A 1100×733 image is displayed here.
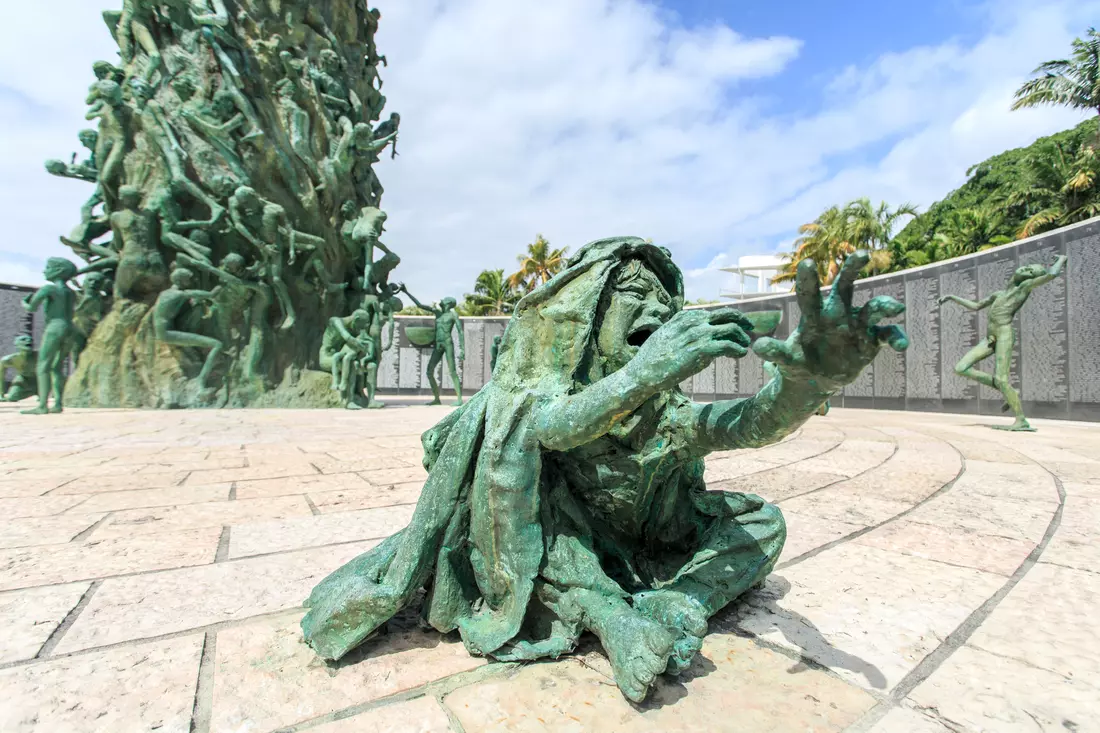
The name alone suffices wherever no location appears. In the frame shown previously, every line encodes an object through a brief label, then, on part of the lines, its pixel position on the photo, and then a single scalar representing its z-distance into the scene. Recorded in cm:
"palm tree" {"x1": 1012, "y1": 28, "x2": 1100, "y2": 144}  1449
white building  5106
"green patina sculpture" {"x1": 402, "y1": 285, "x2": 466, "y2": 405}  1143
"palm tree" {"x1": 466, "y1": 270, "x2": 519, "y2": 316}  2823
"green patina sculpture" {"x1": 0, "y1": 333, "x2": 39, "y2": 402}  966
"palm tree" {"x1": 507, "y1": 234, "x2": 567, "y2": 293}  2691
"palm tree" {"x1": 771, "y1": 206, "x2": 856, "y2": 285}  2108
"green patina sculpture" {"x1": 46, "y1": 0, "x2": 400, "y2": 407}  941
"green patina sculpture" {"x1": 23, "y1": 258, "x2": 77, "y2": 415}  830
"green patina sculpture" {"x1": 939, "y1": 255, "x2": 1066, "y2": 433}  682
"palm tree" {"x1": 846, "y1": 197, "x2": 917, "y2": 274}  2136
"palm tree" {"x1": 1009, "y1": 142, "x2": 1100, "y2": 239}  1557
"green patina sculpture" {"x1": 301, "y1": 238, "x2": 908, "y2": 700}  134
